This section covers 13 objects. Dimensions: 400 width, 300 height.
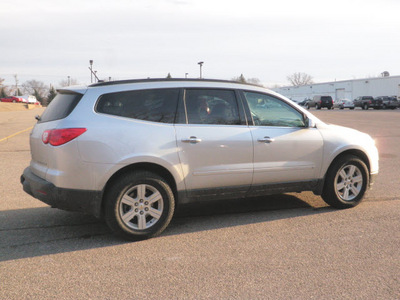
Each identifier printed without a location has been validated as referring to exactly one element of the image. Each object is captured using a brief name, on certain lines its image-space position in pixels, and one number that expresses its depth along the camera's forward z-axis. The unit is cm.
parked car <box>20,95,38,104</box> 7236
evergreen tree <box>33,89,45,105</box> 12087
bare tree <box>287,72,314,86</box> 15838
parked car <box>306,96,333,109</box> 5372
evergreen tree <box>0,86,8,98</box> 11111
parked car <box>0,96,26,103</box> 7006
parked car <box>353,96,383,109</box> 4725
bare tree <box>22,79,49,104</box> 15262
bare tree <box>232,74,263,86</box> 12438
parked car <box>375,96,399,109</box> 4641
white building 5928
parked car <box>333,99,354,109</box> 5268
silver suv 427
